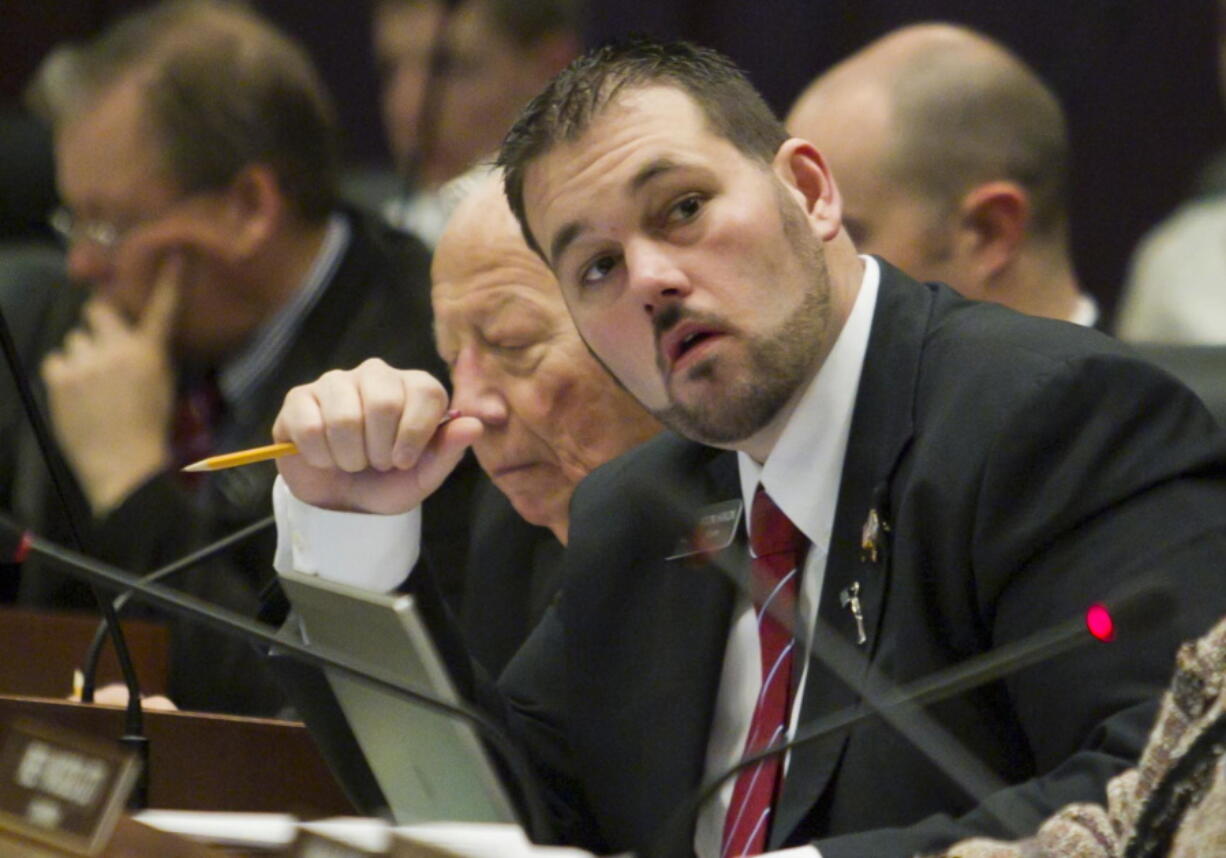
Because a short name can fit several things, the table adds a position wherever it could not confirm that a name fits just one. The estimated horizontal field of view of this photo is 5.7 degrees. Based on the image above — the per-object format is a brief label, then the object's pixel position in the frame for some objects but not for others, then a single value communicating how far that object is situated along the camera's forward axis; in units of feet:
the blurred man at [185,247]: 25.67
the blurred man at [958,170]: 24.80
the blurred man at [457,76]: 28.52
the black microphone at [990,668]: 21.41
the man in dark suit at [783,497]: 22.17
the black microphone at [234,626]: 21.81
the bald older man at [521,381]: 23.53
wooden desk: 22.61
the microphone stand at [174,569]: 22.93
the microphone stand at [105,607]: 22.49
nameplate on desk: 21.57
